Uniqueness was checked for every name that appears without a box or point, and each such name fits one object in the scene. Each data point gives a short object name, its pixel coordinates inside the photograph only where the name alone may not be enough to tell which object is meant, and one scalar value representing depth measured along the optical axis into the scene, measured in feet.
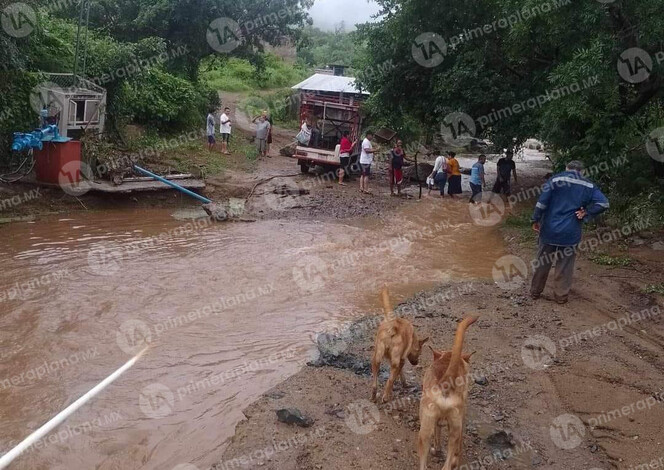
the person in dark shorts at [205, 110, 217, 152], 70.03
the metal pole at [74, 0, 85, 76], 48.69
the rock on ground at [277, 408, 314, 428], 16.61
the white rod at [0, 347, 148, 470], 15.36
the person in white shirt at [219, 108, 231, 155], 71.87
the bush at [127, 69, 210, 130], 65.57
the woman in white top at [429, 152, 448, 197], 56.24
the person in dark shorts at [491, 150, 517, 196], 55.36
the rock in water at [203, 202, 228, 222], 46.96
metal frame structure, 46.14
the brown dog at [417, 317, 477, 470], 13.78
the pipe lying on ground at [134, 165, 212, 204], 50.00
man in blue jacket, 26.58
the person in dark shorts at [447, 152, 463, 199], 56.49
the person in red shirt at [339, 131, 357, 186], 61.87
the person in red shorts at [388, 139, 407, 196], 56.95
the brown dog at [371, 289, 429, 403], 17.44
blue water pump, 42.50
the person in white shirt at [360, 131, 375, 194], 57.06
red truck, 64.13
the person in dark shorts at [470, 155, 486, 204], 52.21
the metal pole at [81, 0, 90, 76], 50.72
